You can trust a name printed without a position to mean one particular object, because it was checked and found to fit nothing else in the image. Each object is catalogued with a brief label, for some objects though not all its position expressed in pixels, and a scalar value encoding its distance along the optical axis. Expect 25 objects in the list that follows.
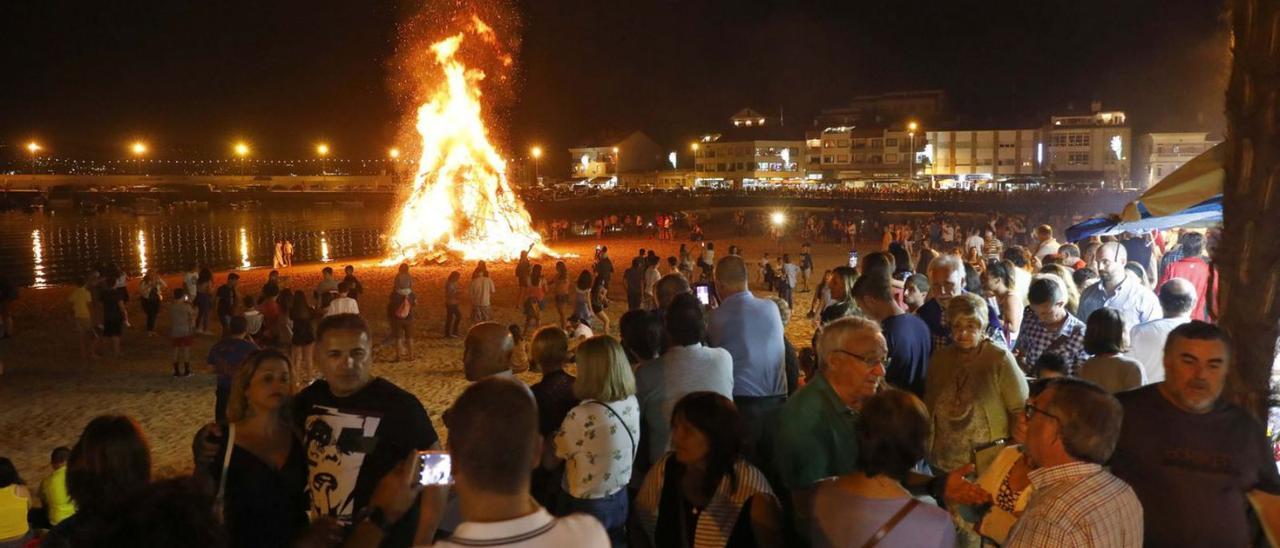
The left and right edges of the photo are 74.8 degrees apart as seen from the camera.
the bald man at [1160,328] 5.64
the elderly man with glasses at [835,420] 3.46
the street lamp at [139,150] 158.50
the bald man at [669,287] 6.91
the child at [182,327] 13.16
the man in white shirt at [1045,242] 12.80
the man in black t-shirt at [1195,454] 3.33
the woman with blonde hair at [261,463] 3.38
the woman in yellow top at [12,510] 4.87
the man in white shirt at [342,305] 10.73
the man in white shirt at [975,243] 18.34
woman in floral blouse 4.00
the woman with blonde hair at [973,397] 4.41
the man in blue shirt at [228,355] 7.53
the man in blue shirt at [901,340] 5.48
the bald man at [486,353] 4.11
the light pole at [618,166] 108.44
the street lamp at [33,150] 137.38
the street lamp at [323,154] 150.65
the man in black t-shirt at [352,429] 3.38
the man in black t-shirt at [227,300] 15.84
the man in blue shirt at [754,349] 5.46
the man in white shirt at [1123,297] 7.70
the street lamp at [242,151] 161.62
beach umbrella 4.86
